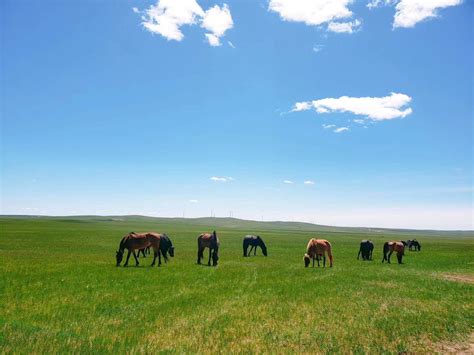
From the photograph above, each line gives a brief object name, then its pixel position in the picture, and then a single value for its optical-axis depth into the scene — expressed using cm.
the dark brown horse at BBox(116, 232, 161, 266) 2434
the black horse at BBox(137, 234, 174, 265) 2688
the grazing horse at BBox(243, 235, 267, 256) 3562
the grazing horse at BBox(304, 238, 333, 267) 2678
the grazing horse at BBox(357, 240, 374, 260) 3497
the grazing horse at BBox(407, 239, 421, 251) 5798
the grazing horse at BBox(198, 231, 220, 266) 2543
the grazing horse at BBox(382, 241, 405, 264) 3172
